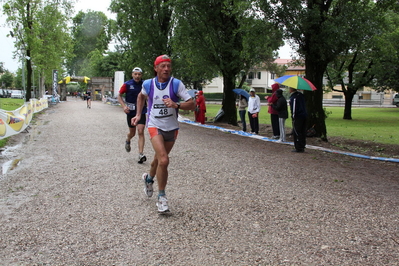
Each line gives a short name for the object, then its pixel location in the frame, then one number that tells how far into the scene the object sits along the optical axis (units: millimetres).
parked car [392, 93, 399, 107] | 59144
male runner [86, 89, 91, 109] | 35362
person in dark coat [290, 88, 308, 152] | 10852
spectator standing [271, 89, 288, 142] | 12391
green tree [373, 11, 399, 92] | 24198
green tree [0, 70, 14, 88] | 109575
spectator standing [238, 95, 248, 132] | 16469
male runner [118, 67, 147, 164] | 8422
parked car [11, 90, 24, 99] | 62262
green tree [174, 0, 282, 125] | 18281
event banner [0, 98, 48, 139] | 12096
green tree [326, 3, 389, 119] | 26047
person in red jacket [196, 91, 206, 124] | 19172
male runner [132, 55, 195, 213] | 4980
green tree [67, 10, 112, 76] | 93625
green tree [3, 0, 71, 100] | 33594
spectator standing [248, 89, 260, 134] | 14953
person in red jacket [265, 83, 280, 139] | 12930
